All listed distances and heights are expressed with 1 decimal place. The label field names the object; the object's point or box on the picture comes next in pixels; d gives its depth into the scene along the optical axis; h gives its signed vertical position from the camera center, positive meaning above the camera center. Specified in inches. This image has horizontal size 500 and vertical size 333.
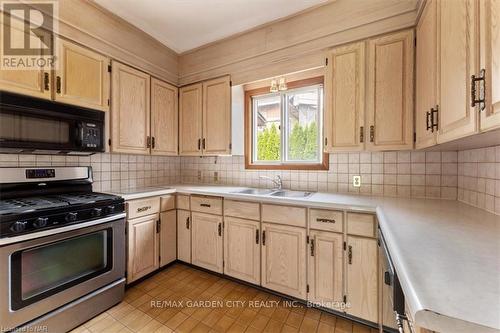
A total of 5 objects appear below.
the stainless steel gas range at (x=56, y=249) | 48.7 -23.2
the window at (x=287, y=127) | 91.4 +18.3
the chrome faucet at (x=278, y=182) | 93.0 -7.3
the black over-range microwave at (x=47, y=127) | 56.1 +11.4
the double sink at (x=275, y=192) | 84.8 -11.3
